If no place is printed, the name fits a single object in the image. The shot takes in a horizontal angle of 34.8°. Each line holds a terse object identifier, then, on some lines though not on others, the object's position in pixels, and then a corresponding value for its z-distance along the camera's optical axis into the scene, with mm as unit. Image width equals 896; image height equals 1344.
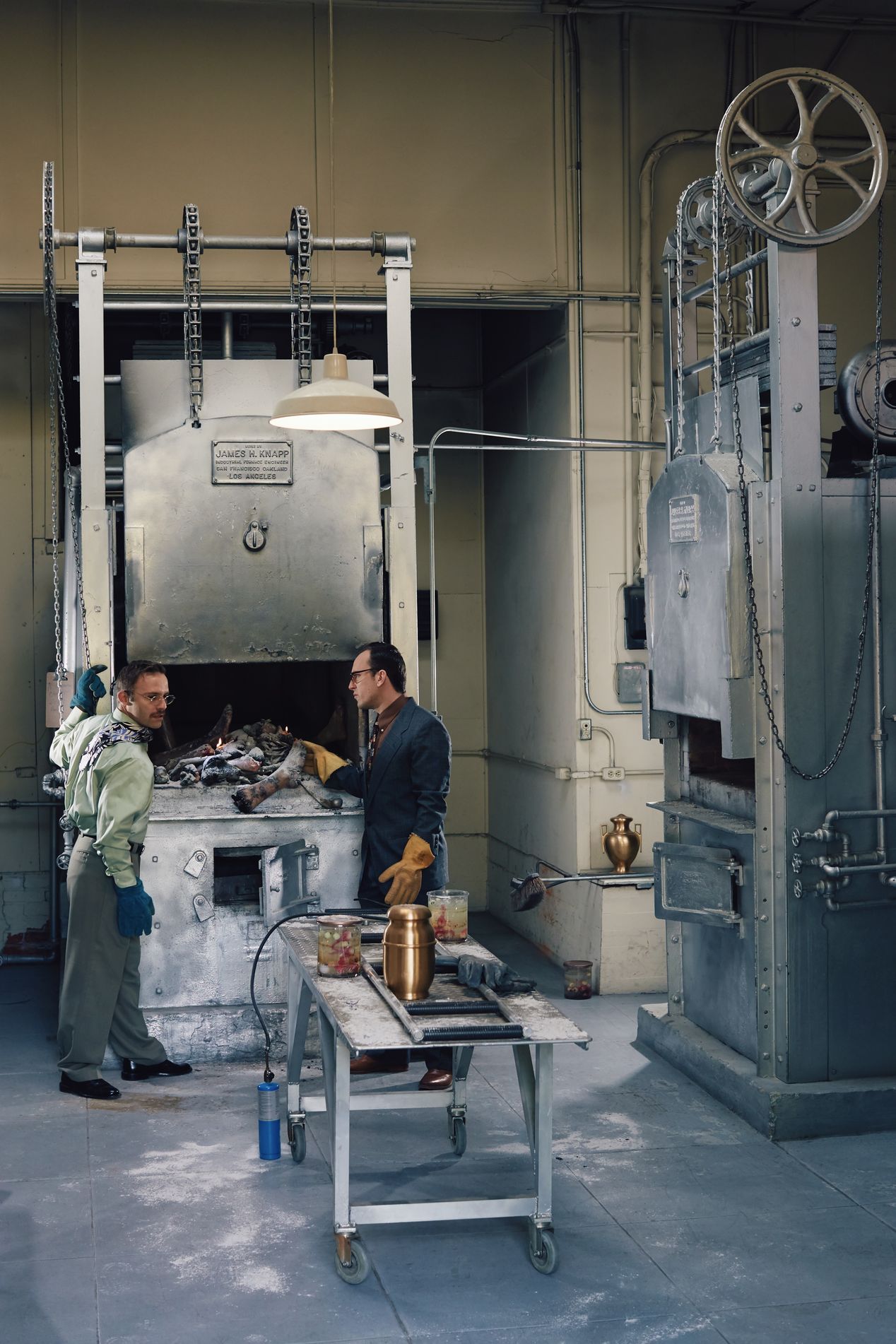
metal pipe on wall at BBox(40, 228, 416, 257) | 5727
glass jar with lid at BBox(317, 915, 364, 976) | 3998
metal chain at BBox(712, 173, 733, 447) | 4996
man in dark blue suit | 5254
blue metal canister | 4449
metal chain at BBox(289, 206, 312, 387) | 5809
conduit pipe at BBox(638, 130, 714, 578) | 6902
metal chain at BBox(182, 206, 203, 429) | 5730
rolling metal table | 3508
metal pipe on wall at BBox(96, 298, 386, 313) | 5891
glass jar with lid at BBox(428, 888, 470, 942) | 4344
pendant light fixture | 4691
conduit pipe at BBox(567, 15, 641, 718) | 6941
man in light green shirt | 5215
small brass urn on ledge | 6863
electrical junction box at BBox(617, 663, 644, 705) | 7051
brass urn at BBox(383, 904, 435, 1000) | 3783
